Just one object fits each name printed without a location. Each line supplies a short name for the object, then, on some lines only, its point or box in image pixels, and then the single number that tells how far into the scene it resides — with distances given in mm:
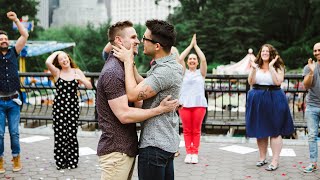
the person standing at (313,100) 5453
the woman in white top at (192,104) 6316
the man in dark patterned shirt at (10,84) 5430
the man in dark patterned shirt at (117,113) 2805
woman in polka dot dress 5848
